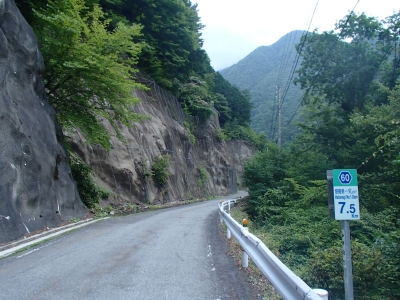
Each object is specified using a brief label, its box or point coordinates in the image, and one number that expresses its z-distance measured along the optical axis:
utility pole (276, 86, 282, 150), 29.97
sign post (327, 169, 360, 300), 4.40
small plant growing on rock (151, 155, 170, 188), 29.88
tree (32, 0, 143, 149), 15.18
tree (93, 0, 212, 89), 31.91
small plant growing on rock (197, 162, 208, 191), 44.72
